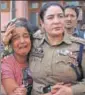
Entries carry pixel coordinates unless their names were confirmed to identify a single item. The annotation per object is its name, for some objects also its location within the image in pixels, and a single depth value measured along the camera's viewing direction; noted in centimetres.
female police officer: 258
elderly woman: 276
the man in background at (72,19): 452
